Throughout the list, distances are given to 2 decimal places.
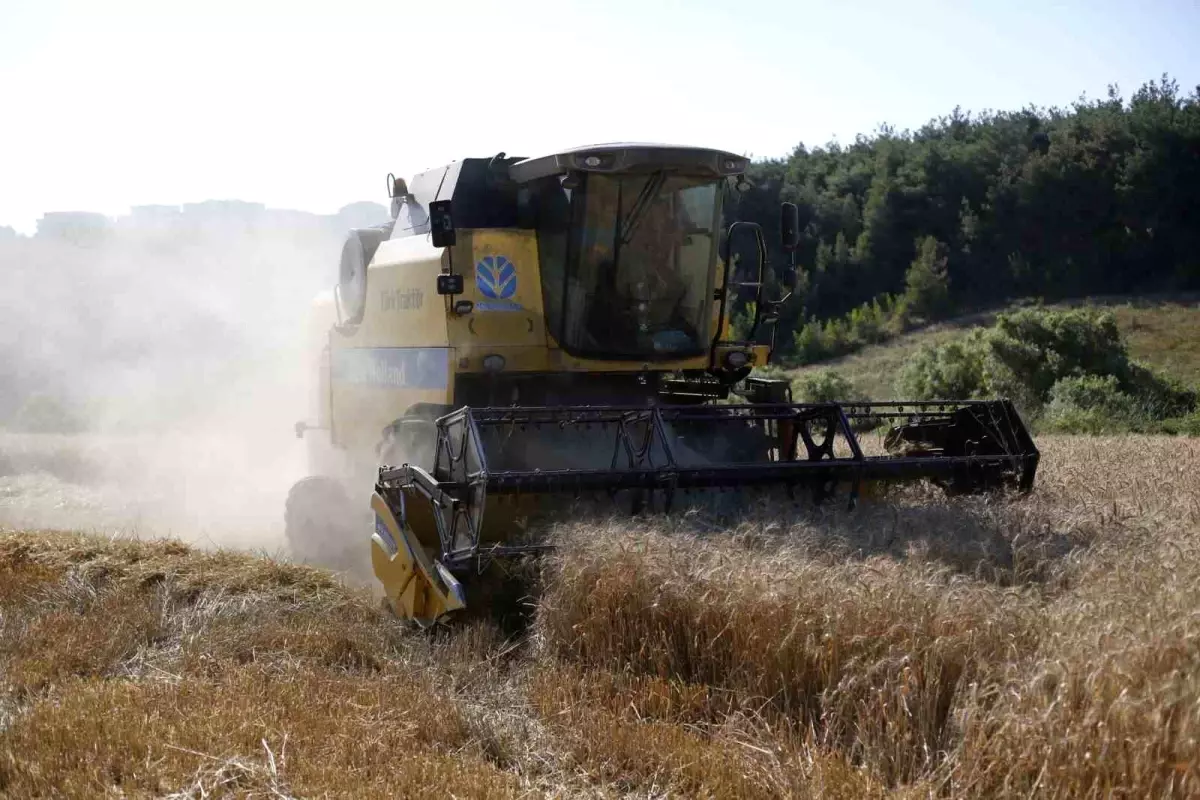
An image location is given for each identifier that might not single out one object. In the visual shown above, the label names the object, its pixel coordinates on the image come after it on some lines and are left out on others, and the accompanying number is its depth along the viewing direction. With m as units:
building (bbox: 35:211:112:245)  42.46
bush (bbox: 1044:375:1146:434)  15.83
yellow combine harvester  6.10
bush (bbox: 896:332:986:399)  20.55
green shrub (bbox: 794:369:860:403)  21.12
